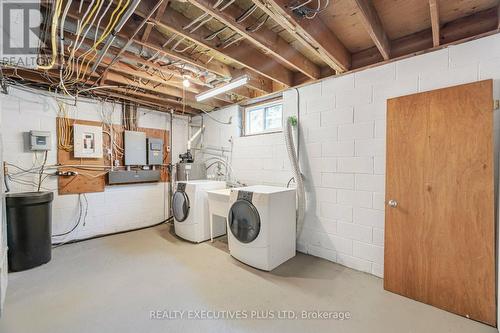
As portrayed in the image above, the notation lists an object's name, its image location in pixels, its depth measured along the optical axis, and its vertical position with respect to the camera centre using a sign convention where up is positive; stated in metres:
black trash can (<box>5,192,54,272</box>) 2.48 -0.77
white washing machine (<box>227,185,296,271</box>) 2.51 -0.75
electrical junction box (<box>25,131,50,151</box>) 2.99 +0.36
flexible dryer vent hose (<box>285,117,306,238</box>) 2.88 -0.17
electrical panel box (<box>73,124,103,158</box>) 3.41 +0.40
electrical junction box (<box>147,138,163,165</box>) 4.18 +0.28
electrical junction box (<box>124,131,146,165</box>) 3.91 +0.33
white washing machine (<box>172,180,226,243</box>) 3.37 -0.75
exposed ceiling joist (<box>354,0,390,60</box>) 1.66 +1.20
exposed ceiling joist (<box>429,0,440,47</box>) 1.52 +1.15
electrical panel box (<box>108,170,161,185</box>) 3.77 -0.21
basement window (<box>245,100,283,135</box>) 3.57 +0.84
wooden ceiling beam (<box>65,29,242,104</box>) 2.33 +1.21
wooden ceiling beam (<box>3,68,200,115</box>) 2.83 +1.21
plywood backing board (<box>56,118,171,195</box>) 3.34 -0.10
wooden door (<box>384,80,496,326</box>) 1.74 -0.31
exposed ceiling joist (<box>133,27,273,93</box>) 2.13 +1.23
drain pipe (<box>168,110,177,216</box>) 4.62 -0.17
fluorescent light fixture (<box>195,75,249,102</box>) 2.64 +1.06
